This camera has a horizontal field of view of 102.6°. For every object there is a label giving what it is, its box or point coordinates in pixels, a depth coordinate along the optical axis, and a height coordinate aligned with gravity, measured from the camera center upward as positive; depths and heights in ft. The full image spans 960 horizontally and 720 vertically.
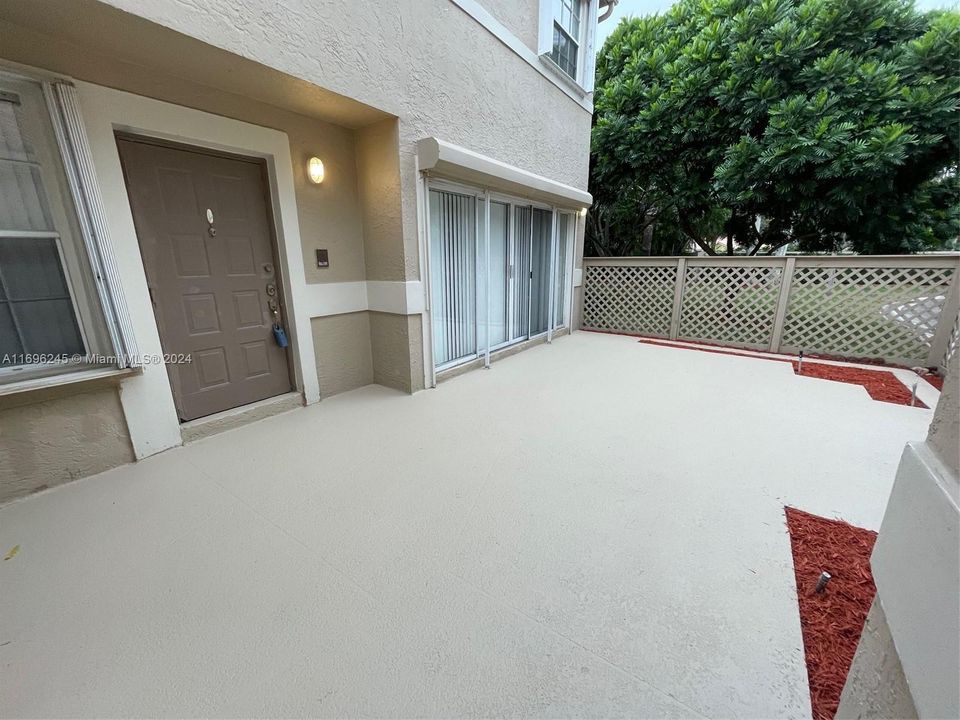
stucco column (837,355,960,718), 1.96 -1.84
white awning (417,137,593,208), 10.93 +2.91
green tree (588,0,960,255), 17.42 +6.89
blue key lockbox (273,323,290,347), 10.94 -1.93
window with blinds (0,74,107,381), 6.83 +0.34
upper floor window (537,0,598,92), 16.01 +9.98
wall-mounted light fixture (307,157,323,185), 10.73 +2.60
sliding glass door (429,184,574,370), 13.50 -0.30
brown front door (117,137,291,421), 8.63 -0.04
